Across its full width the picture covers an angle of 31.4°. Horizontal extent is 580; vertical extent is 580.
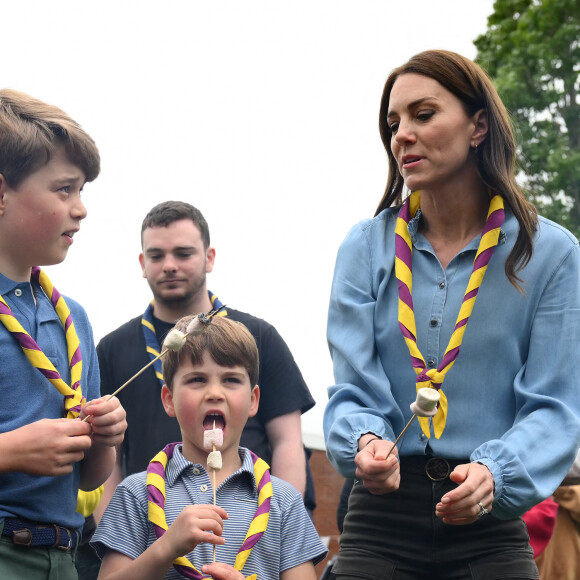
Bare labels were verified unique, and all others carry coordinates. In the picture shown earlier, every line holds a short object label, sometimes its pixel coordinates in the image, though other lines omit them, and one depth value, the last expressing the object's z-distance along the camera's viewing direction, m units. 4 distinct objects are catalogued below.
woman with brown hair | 3.38
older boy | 3.33
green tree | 18.58
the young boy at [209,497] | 3.68
